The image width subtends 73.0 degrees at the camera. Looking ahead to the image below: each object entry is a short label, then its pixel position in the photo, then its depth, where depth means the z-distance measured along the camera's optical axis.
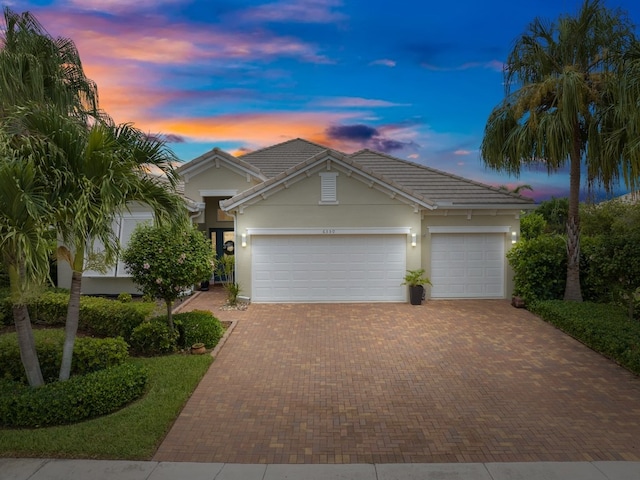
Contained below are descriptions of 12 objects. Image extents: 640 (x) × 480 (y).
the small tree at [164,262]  9.27
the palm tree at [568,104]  11.45
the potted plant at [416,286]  14.32
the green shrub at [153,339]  9.29
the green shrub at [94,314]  10.31
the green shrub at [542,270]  13.24
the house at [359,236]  14.54
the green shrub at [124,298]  14.47
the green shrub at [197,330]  9.71
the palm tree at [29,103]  5.57
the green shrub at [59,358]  7.54
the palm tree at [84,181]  6.10
